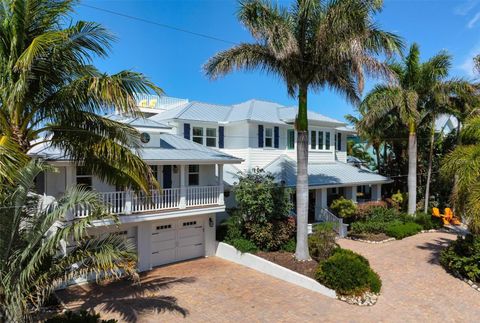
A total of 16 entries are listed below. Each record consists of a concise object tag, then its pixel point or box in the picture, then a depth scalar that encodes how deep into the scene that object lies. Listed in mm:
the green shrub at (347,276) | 12695
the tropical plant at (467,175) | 12758
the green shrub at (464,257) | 13984
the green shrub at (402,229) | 20812
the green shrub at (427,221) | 22891
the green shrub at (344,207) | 21781
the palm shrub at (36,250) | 6617
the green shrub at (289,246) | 16939
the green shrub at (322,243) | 15359
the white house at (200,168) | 14703
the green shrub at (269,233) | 16641
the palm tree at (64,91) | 8203
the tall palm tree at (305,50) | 13211
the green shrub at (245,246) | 16625
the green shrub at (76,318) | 8539
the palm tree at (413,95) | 22594
